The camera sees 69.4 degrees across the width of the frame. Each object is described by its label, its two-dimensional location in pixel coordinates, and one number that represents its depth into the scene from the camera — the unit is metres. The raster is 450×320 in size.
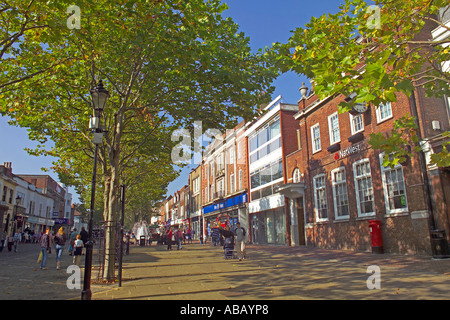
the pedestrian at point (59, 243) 13.25
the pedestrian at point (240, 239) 15.07
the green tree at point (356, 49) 5.33
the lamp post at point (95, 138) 6.96
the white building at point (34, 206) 47.34
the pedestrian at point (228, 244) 15.75
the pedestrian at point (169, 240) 23.40
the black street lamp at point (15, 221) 42.19
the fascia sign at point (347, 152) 16.66
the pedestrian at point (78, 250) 12.30
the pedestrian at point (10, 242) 24.92
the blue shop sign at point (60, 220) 63.02
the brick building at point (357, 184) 13.30
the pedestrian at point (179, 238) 23.95
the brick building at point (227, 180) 32.96
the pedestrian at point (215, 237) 28.01
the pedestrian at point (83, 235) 15.68
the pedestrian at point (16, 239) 24.27
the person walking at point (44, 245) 13.41
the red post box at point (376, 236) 14.62
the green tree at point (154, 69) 9.02
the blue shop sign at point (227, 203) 32.51
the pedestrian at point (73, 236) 16.84
